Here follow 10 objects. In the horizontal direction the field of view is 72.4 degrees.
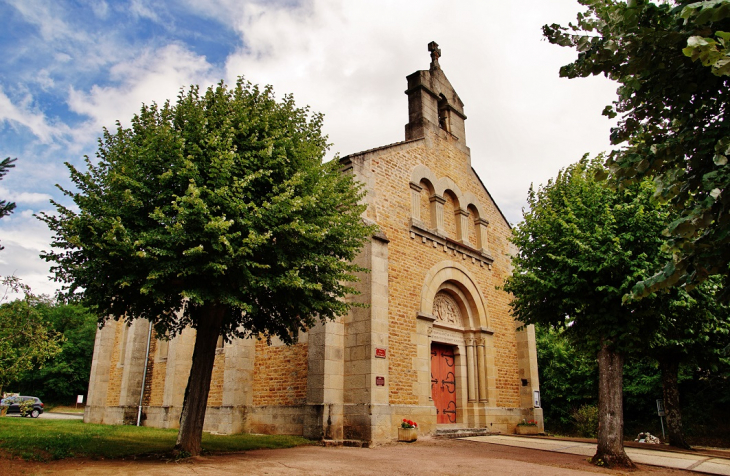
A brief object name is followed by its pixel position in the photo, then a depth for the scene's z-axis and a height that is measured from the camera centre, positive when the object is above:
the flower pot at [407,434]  12.97 -1.38
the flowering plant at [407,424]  13.12 -1.13
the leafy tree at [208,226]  8.97 +2.73
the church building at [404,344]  13.16 +1.06
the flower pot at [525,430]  17.89 -1.68
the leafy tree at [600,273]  11.12 +2.52
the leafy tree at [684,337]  11.40 +1.35
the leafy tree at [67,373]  46.56 +0.01
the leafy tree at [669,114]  4.47 +2.74
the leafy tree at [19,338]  9.55 +0.69
